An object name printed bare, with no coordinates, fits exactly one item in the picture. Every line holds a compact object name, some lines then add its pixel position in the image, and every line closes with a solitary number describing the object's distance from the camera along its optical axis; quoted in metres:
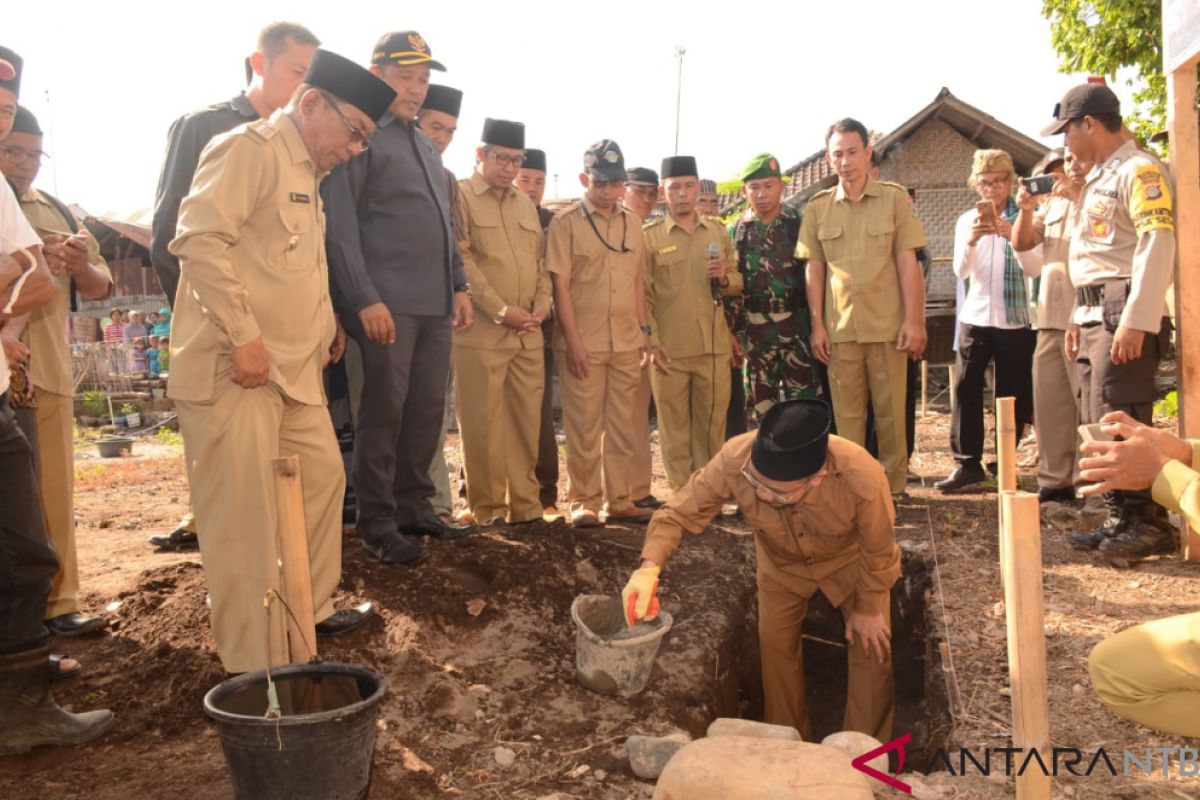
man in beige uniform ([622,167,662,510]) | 5.96
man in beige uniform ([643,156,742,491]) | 6.05
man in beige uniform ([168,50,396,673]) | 3.08
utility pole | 26.81
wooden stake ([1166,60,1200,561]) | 4.65
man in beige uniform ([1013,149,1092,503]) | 5.52
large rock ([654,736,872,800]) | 2.62
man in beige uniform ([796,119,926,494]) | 5.77
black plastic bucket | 2.36
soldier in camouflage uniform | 6.26
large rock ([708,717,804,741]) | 3.27
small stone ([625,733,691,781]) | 3.11
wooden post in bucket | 2.72
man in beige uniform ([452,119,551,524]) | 5.17
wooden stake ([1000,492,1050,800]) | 2.46
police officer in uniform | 4.60
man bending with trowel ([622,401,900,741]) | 3.44
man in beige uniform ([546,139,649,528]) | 5.53
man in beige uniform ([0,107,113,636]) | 3.91
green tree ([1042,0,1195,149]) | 11.67
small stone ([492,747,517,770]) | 3.17
